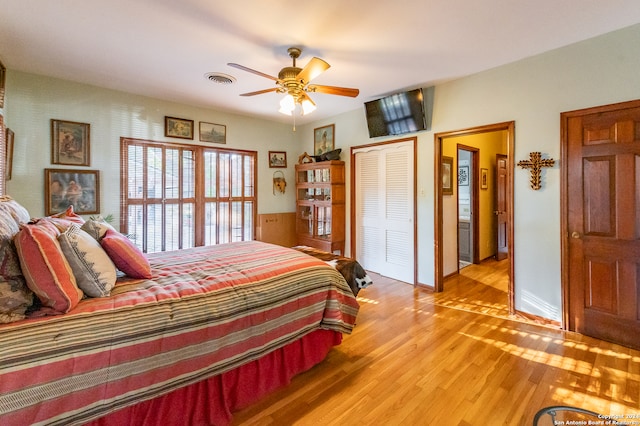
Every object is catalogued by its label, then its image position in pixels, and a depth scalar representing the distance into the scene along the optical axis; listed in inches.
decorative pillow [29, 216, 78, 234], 65.9
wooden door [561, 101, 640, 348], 89.8
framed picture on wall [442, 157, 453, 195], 161.9
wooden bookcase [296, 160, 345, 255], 182.7
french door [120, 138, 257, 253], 152.0
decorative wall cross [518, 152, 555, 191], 105.6
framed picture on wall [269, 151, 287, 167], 203.2
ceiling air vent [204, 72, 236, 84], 122.8
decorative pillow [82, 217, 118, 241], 70.2
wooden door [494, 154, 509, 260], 207.6
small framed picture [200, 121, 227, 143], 172.1
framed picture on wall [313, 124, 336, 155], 194.2
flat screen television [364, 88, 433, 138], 139.6
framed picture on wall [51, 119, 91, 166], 129.2
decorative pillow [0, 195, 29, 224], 61.6
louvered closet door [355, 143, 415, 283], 155.4
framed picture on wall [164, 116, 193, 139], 159.0
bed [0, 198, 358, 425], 43.4
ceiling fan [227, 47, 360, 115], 92.0
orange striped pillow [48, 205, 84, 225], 80.8
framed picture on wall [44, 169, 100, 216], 128.3
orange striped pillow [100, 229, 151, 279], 68.1
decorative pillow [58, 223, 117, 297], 56.2
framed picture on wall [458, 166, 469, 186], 195.6
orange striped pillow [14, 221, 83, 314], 48.7
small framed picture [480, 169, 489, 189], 198.4
